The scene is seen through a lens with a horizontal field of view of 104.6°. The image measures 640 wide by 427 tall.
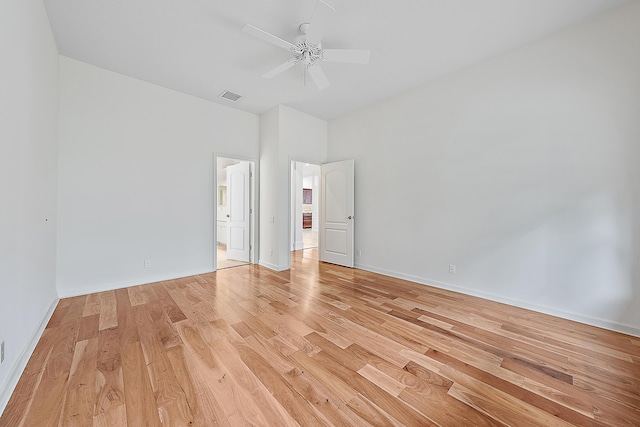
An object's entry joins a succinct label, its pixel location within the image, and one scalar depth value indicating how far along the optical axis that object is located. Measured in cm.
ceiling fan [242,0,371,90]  238
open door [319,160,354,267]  488
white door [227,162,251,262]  511
